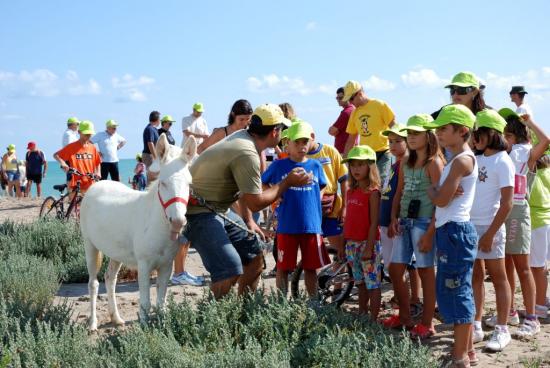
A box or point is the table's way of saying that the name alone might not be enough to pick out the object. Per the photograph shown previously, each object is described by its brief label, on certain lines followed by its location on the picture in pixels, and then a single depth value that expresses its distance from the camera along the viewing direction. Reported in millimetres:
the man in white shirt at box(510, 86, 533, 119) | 7410
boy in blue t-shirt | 5926
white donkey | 4730
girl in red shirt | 5746
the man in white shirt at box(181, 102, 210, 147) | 13023
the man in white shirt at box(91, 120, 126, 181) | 13422
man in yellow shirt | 8367
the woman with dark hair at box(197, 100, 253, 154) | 6500
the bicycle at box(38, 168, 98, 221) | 10648
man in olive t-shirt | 4848
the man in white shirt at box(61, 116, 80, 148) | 13725
